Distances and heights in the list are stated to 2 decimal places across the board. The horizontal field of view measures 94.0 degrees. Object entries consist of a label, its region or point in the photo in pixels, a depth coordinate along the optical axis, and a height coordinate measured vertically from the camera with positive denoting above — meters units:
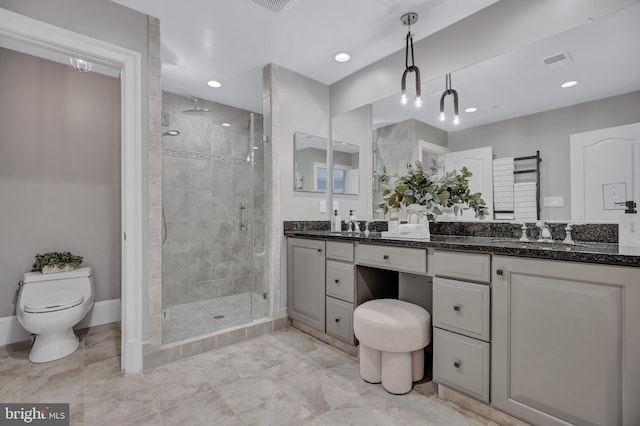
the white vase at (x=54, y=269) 2.51 -0.49
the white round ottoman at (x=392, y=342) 1.73 -0.77
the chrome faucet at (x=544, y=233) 1.72 -0.12
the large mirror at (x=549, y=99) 1.59 +0.70
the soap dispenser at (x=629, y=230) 1.41 -0.09
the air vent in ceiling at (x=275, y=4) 1.98 +1.39
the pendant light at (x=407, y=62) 2.10 +1.19
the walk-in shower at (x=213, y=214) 2.94 -0.03
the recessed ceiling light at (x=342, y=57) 2.63 +1.38
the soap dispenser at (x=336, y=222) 2.96 -0.11
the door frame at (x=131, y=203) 2.04 +0.06
